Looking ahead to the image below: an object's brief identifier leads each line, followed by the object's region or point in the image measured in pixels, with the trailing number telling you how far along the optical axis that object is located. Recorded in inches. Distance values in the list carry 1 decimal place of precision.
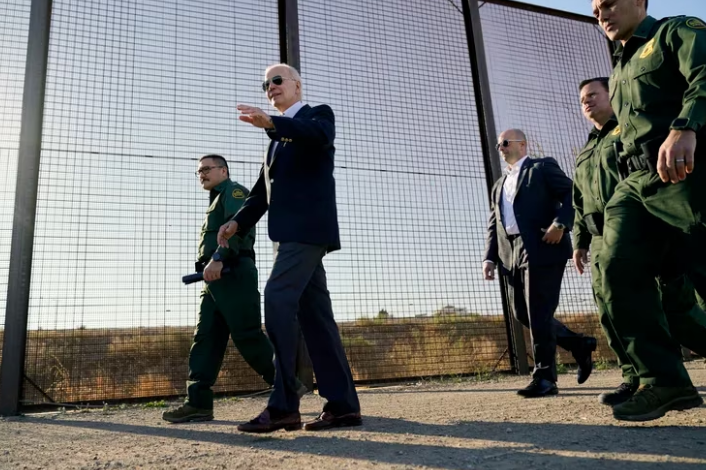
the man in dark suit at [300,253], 91.9
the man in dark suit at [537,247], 142.7
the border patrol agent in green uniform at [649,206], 74.9
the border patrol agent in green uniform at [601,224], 100.3
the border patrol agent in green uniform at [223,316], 124.1
